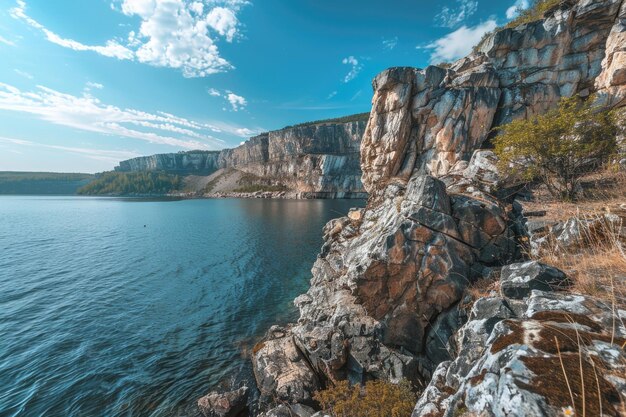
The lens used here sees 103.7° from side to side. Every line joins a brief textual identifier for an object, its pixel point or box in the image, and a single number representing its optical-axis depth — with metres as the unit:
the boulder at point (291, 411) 9.92
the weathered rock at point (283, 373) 10.83
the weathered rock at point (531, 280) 6.54
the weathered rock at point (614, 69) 24.92
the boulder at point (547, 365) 2.86
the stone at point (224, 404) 10.82
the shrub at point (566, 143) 11.73
